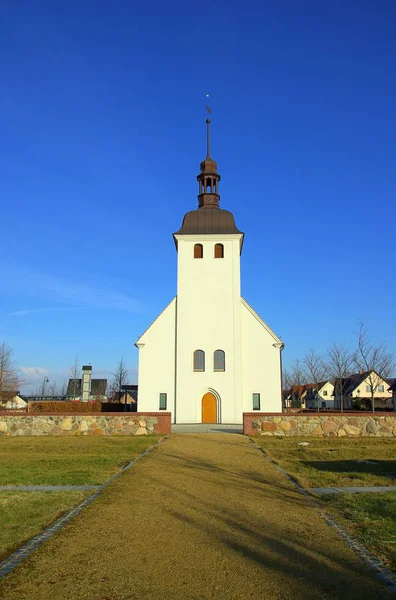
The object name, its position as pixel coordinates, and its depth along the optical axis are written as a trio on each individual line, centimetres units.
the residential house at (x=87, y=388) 6003
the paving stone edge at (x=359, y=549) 502
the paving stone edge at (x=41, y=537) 534
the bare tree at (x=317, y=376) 5672
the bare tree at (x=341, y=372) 4356
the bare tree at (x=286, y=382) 9300
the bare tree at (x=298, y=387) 8194
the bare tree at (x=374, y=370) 3503
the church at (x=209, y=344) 3244
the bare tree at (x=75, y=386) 7159
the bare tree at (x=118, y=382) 6221
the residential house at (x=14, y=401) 7931
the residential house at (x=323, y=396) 8900
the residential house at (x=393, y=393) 6311
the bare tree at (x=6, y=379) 5450
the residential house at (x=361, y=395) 6253
